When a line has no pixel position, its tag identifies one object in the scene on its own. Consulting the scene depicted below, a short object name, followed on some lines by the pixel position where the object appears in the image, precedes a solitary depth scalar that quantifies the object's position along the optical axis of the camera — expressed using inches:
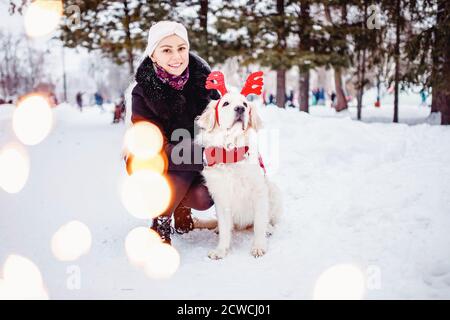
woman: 128.1
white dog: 125.0
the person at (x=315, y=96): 1238.9
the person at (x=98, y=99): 1216.2
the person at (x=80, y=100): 1250.1
